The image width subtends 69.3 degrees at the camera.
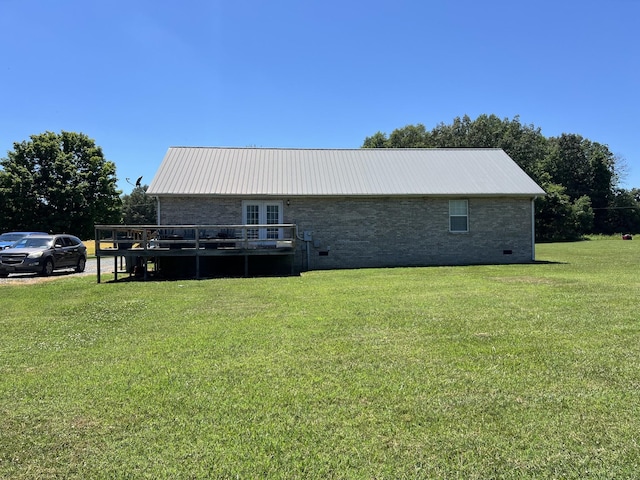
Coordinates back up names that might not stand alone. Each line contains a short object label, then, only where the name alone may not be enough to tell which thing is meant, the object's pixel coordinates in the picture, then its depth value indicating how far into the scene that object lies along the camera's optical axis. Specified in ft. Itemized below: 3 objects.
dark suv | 51.16
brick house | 58.44
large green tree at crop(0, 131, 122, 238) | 105.09
